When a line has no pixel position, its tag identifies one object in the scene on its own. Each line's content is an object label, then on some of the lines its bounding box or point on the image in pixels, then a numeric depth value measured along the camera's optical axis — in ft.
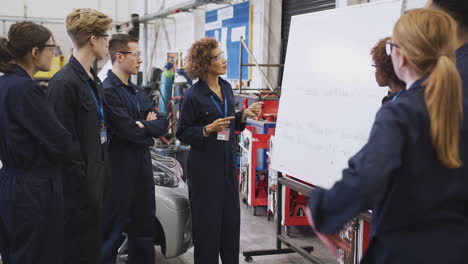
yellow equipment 37.50
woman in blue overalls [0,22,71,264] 6.89
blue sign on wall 21.98
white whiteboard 8.74
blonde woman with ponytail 3.87
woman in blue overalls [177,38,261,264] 9.41
